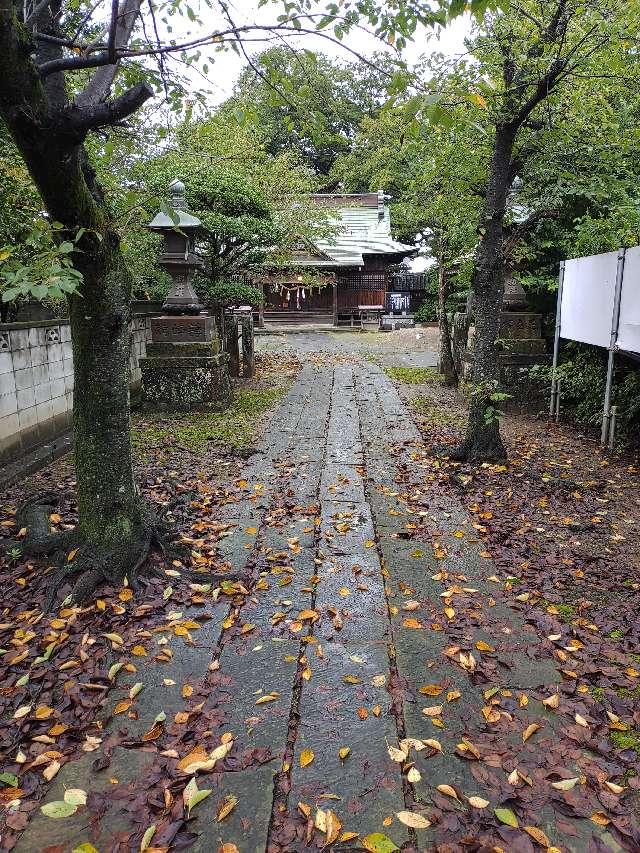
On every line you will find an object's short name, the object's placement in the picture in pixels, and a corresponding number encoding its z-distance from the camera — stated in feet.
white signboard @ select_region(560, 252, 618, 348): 20.78
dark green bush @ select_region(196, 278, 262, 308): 34.40
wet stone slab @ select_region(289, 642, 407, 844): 7.09
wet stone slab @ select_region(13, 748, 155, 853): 6.72
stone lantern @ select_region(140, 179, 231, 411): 28.25
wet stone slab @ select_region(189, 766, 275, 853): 6.61
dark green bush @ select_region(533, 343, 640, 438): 22.02
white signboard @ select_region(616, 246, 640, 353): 18.51
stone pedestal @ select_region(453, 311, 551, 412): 29.30
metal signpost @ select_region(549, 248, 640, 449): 19.62
